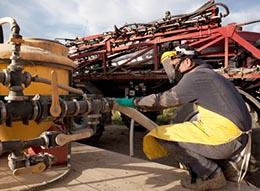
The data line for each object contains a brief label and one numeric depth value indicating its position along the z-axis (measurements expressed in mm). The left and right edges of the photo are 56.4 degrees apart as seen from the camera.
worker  1668
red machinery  2922
